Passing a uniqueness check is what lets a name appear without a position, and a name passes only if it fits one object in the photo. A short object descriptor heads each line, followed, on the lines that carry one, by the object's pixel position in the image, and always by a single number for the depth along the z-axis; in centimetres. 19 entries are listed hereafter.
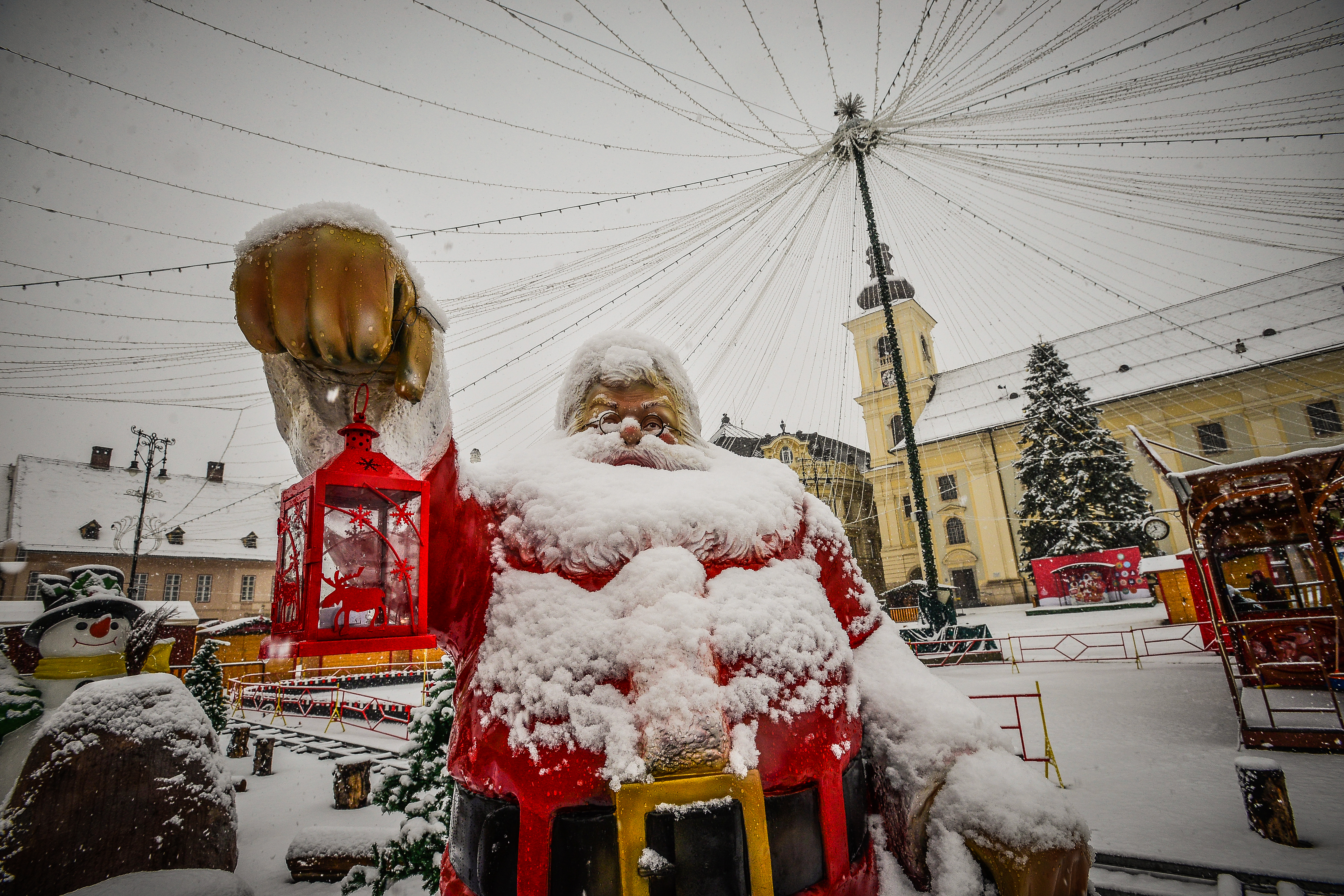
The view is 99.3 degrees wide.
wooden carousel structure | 566
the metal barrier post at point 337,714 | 1172
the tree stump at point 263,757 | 787
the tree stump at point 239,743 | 900
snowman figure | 330
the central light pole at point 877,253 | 961
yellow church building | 2339
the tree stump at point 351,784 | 625
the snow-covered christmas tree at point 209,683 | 825
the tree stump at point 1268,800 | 396
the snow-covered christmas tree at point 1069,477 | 2184
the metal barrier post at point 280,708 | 1272
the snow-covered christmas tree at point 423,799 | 310
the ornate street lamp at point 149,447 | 1705
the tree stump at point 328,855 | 437
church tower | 2994
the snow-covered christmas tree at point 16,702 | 277
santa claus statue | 105
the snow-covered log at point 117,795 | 237
